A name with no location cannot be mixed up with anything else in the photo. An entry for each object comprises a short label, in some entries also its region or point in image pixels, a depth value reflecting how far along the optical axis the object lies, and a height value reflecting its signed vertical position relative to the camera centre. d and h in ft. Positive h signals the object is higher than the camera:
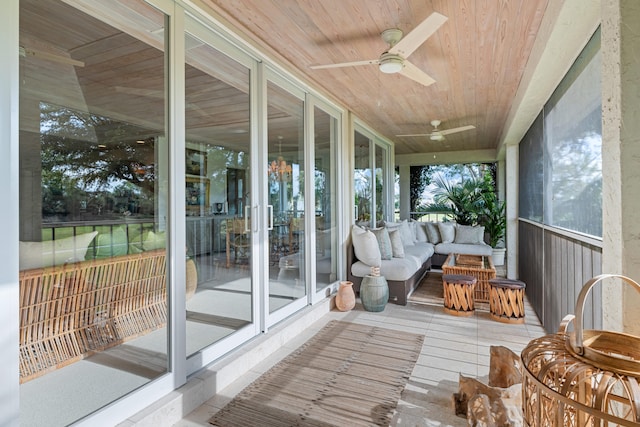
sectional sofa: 14.08 -2.24
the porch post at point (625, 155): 3.73 +0.61
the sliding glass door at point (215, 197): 7.56 +0.36
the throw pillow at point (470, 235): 21.89 -1.63
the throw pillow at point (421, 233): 22.58 -1.53
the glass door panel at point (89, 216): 5.52 -0.06
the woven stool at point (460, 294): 12.39 -3.12
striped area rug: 6.40 -3.89
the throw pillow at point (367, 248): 14.37 -1.61
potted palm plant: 22.61 -0.97
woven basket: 2.42 -1.33
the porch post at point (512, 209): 18.04 +0.03
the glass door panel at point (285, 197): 10.23 +0.46
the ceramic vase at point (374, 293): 12.91 -3.19
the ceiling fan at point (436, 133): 17.05 +3.94
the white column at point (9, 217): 4.22 -0.04
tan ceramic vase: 13.08 -3.39
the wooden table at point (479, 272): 13.89 -2.57
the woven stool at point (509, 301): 11.55 -3.17
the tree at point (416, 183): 28.50 +2.31
